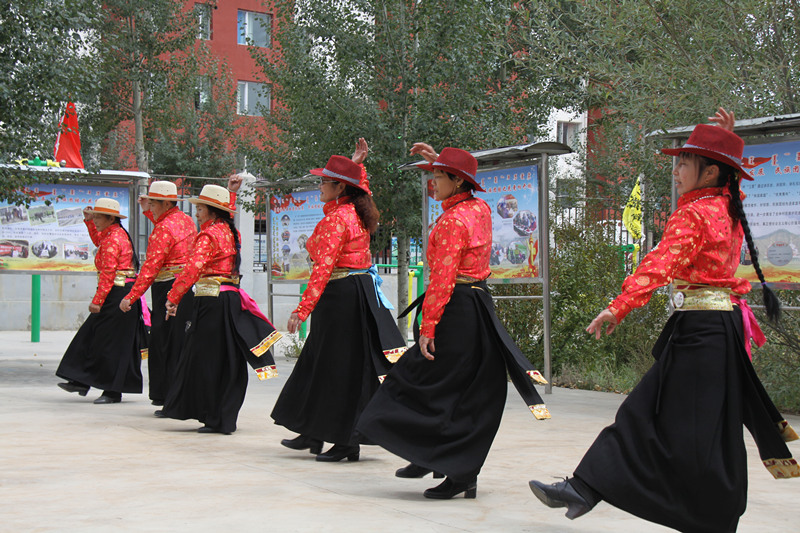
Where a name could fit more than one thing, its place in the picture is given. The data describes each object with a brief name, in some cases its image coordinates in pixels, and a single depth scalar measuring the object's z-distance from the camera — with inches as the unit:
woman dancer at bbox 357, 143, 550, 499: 220.8
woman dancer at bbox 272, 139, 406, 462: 270.1
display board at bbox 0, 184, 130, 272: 557.3
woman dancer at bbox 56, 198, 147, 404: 395.5
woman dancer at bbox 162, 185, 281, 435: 318.7
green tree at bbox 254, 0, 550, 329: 509.7
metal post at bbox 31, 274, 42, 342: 677.9
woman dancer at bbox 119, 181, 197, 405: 362.0
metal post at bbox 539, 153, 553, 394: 418.6
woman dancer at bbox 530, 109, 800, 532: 173.5
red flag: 539.2
